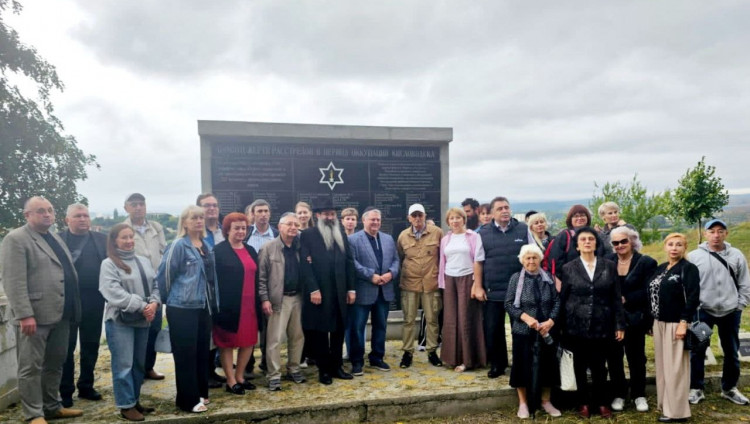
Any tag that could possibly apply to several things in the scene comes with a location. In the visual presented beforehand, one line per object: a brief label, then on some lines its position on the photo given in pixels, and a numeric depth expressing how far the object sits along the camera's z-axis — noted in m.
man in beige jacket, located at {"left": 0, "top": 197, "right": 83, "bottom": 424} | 4.20
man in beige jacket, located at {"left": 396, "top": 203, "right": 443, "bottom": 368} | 6.05
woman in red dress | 4.97
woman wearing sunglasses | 4.88
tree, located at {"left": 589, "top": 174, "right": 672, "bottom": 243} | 35.85
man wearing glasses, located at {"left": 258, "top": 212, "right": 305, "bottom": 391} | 5.23
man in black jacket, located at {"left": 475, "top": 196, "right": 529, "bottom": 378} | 5.59
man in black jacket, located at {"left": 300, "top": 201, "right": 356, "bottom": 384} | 5.45
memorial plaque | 7.31
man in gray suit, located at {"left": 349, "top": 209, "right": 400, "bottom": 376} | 5.79
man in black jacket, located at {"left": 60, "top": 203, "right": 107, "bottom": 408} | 5.04
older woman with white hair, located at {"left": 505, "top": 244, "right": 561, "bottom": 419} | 4.80
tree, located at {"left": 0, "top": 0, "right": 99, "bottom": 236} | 17.98
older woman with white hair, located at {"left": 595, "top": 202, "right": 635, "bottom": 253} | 5.90
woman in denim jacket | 4.56
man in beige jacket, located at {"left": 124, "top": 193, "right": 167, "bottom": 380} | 5.53
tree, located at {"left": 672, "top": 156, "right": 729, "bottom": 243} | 24.23
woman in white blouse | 5.82
